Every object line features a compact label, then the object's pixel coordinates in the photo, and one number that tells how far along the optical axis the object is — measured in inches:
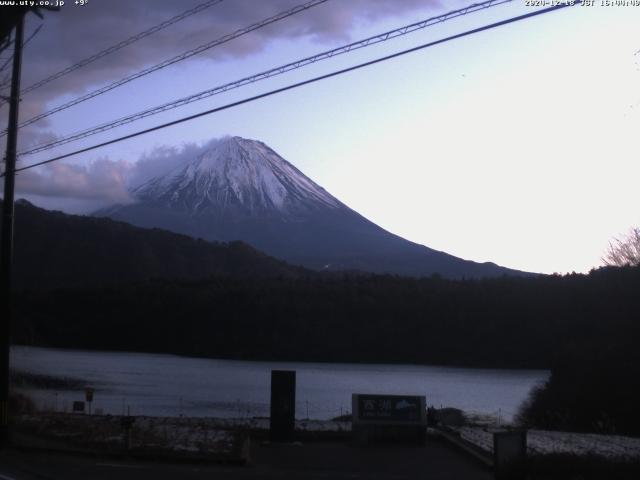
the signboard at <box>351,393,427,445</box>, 890.1
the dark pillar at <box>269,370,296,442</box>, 855.7
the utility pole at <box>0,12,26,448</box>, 784.9
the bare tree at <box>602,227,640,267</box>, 1956.2
